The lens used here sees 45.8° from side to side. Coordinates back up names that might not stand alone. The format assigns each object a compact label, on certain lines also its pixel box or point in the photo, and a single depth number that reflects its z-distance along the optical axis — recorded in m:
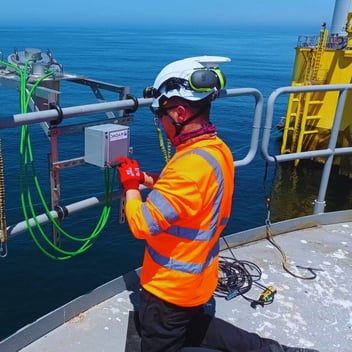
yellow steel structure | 19.44
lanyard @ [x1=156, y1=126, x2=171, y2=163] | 2.83
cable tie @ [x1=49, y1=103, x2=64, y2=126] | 2.24
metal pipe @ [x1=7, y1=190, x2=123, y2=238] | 2.34
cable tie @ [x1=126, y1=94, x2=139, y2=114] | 2.62
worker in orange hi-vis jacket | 1.77
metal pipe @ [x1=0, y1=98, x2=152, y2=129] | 2.06
